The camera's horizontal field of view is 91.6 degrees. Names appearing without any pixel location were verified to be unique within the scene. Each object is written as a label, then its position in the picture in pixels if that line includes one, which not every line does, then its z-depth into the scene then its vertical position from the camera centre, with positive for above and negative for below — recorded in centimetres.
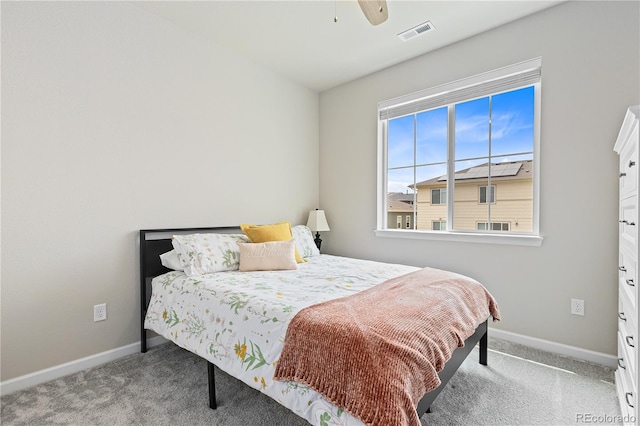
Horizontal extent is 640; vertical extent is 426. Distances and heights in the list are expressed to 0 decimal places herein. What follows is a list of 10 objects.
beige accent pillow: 244 -36
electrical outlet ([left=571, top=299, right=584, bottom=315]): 227 -69
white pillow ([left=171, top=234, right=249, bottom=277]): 228 -32
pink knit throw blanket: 107 -55
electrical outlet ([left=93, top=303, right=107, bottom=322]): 224 -73
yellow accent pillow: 273 -19
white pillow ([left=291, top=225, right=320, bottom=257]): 309 -30
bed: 125 -58
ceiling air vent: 257 +155
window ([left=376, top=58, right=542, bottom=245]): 258 +55
